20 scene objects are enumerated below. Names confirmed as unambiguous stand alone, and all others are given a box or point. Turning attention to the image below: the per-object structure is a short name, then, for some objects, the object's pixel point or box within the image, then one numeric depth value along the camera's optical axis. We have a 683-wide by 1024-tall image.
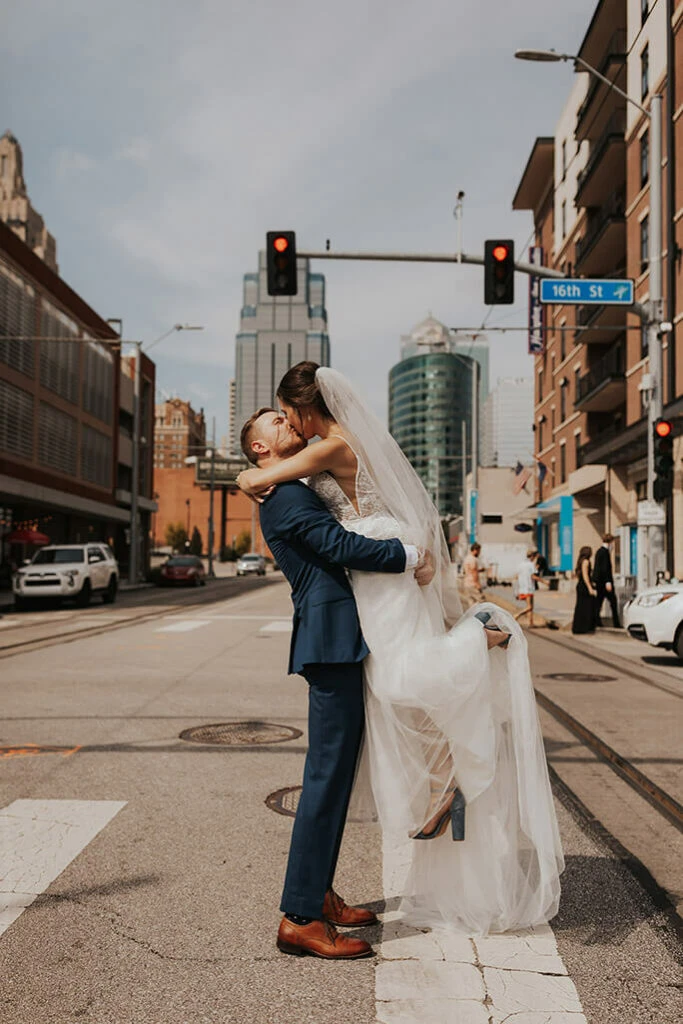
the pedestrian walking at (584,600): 17.81
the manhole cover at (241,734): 6.90
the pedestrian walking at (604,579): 17.73
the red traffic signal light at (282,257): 15.20
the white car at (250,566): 71.54
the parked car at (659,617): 12.75
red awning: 37.97
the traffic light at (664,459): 15.86
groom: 3.22
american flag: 50.31
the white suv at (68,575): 24.28
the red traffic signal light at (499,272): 15.11
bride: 3.29
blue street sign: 16.42
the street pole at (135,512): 42.38
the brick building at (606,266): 26.33
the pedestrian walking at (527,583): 19.69
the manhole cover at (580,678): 10.98
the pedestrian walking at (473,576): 17.84
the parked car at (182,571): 46.16
